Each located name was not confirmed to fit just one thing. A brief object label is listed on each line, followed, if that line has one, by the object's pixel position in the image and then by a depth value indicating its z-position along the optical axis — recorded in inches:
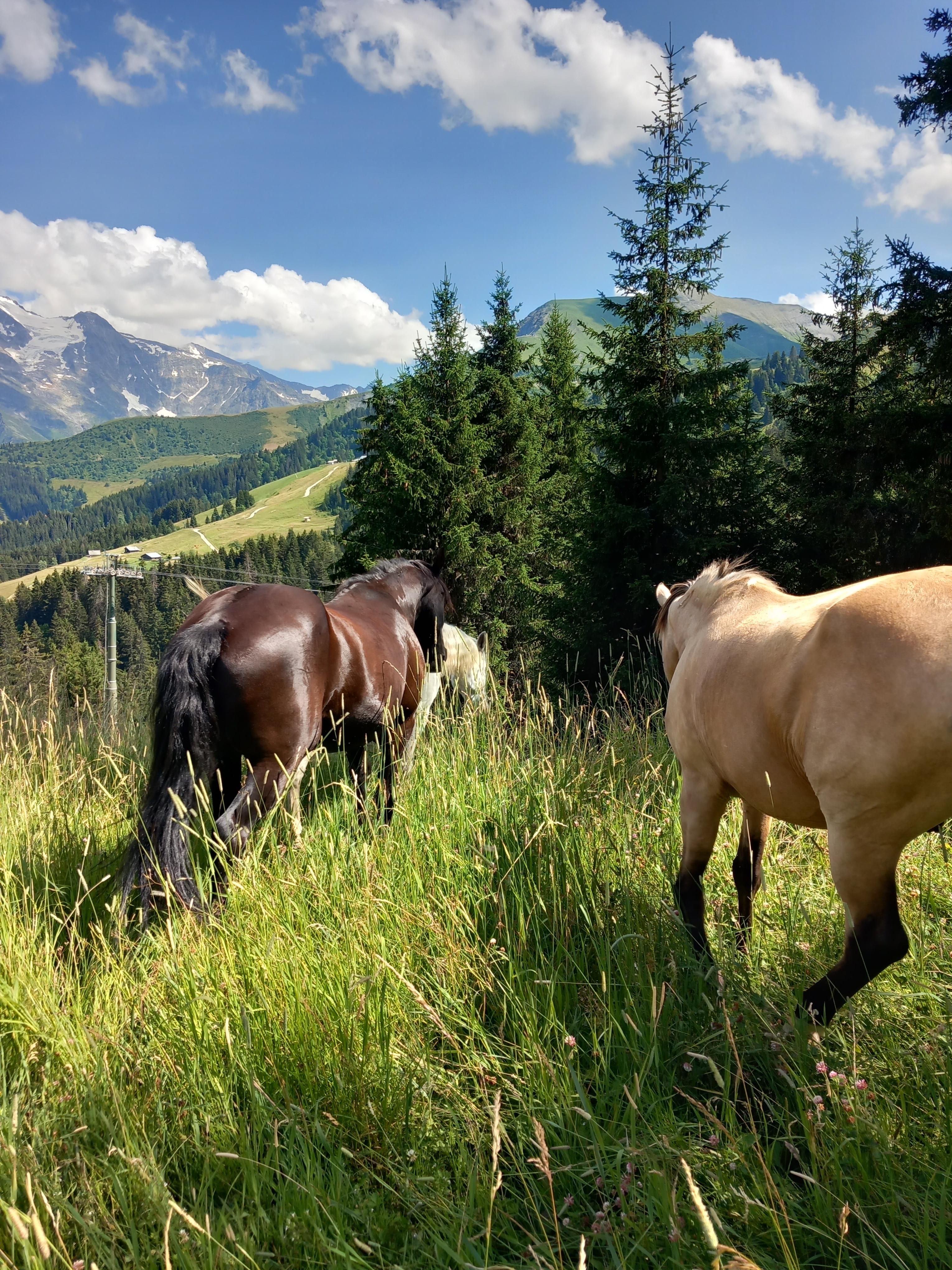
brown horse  133.0
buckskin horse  71.4
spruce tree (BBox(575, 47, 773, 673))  454.3
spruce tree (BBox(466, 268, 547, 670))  811.4
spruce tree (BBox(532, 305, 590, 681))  499.2
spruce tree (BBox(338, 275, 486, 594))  791.7
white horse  313.0
